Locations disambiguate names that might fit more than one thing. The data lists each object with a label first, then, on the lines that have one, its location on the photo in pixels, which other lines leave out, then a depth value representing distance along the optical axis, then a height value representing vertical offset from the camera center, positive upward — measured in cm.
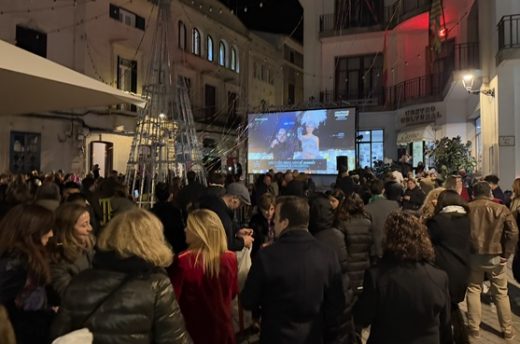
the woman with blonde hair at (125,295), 235 -56
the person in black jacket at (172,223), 561 -53
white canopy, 471 +96
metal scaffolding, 1187 +115
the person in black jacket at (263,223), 628 -62
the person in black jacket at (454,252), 431 -65
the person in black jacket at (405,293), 304 -71
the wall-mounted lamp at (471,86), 1324 +256
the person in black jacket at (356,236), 485 -58
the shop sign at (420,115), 1809 +232
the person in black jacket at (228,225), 503 -50
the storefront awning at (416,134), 1819 +158
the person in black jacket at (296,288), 304 -68
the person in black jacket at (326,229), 441 -48
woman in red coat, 349 -75
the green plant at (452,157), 1398 +55
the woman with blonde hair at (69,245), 302 -47
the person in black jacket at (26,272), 262 -53
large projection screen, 1814 +138
